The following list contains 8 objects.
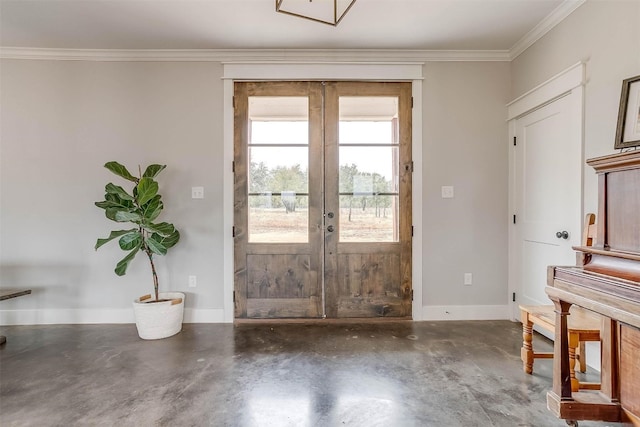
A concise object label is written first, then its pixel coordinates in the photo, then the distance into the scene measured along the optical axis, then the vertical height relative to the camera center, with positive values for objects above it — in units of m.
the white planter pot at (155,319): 2.72 -0.95
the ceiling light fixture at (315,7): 2.36 +1.53
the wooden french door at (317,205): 3.13 +0.04
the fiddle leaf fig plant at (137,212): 2.65 -0.02
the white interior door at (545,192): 2.32 +0.15
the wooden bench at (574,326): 1.73 -0.68
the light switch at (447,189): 3.16 +0.21
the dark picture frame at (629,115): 1.76 +0.53
